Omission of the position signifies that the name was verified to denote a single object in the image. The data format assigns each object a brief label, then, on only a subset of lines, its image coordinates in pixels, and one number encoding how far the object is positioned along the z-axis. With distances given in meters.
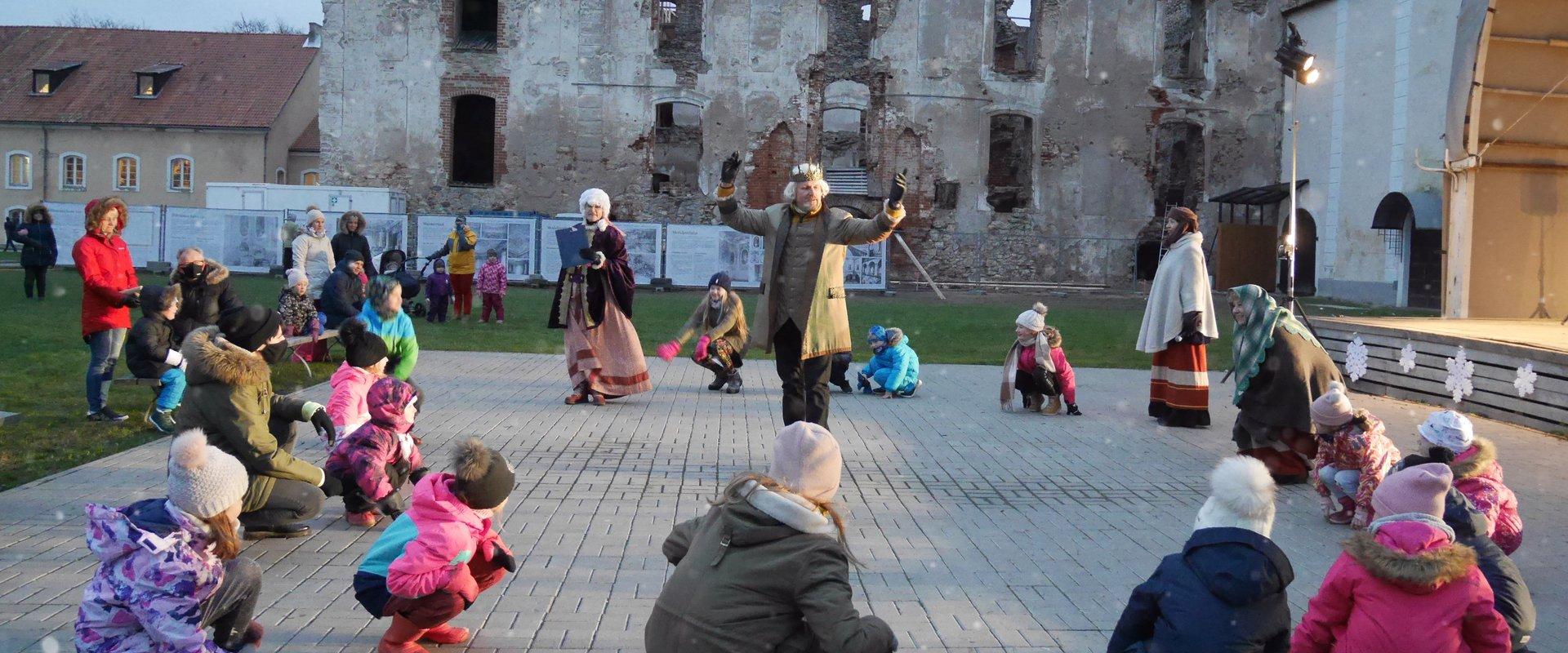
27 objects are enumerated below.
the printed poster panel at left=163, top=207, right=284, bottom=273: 31.83
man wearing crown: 7.73
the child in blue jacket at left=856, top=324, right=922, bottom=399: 12.38
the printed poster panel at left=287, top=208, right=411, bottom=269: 31.92
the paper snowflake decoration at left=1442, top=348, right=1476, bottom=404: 11.45
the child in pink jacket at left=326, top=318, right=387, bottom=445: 6.95
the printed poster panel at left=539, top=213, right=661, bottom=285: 32.12
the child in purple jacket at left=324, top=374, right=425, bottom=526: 6.16
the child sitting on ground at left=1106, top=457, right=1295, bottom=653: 3.43
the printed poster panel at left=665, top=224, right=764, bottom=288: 32.41
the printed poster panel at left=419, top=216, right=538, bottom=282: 31.84
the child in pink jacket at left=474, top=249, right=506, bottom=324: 20.36
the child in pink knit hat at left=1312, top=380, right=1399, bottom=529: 6.59
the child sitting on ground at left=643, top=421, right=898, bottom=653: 3.13
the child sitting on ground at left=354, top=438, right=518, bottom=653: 4.19
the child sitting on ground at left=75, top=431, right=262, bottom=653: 3.73
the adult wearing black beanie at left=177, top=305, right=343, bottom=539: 5.55
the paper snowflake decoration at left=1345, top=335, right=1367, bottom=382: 13.14
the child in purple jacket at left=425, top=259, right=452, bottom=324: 20.61
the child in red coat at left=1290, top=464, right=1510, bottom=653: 3.60
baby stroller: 11.61
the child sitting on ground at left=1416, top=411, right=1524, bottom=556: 5.26
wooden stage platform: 10.44
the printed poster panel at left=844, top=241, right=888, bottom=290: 32.97
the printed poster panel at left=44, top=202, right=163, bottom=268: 32.12
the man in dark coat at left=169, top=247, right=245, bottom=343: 9.52
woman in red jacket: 8.98
